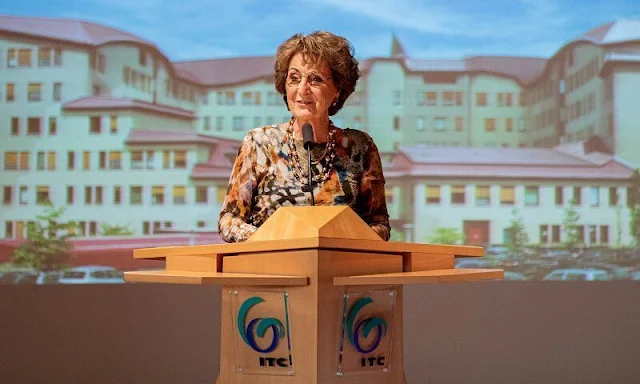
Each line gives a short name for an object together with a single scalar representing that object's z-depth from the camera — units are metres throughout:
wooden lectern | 4.03
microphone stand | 4.44
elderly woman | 4.50
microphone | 4.45
